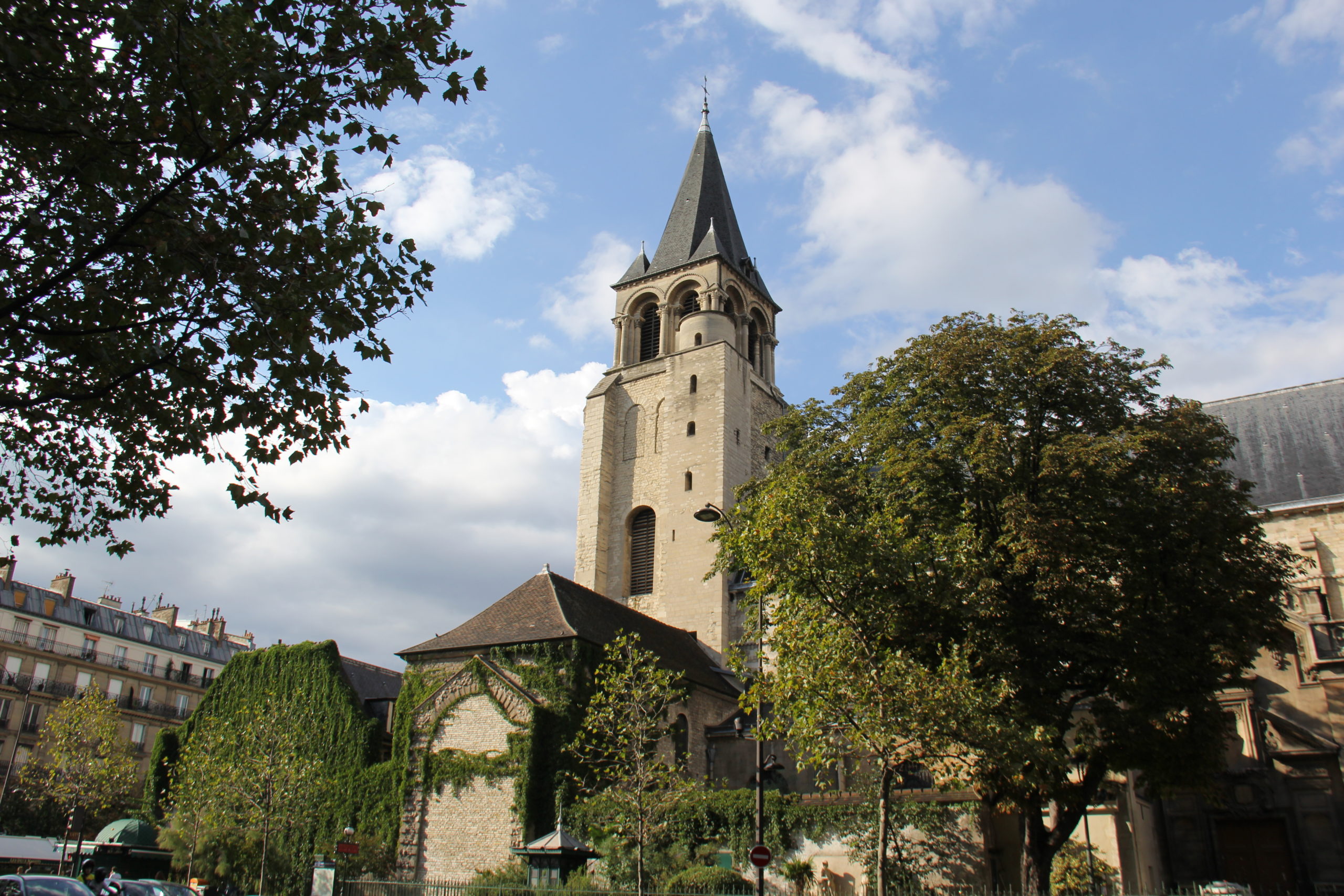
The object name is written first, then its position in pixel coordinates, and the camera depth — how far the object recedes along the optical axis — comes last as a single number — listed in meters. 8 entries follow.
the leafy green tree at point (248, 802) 22.64
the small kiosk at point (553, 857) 16.77
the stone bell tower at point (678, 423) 33.94
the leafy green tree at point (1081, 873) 17.06
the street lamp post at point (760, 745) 12.55
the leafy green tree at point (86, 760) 28.75
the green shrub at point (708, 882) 17.55
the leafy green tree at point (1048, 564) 13.88
